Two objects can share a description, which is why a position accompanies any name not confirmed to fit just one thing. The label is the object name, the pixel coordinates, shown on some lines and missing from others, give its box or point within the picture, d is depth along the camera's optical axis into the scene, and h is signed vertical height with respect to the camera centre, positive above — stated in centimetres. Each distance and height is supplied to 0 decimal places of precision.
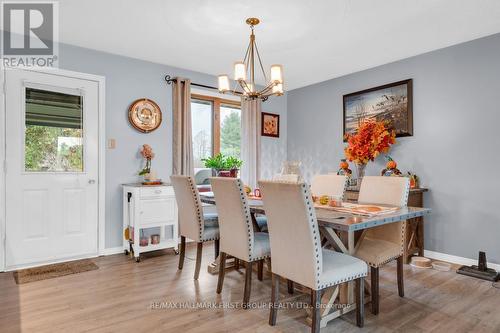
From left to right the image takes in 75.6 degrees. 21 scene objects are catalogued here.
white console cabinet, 363 -55
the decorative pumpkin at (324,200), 256 -26
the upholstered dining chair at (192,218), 295 -49
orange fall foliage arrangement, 333 +26
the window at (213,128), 475 +61
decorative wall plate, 398 +67
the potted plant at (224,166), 315 +1
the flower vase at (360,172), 384 -6
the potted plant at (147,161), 390 +8
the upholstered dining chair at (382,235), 231 -55
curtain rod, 428 +118
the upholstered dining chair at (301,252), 183 -51
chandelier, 274 +77
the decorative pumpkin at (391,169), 385 -2
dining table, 191 -43
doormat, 303 -104
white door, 329 +1
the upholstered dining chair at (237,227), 239 -46
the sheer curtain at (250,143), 509 +38
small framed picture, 539 +73
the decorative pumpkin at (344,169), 427 -2
